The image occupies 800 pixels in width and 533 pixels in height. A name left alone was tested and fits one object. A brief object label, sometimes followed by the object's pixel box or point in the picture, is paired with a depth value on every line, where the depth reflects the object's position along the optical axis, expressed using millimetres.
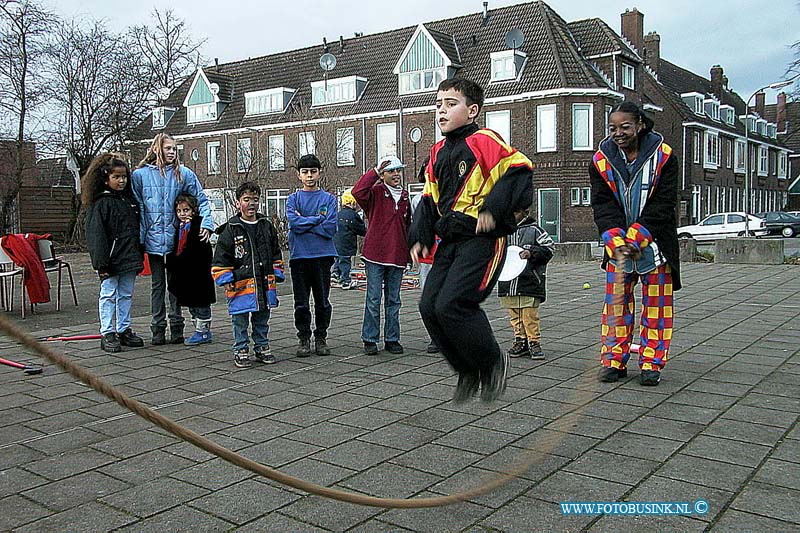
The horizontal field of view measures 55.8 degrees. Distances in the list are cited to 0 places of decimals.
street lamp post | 22344
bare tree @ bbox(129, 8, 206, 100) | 29067
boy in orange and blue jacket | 6777
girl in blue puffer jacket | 7930
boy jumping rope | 4219
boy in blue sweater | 7207
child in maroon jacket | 7281
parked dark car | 41156
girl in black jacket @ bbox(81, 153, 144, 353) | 7555
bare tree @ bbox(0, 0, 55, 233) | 23281
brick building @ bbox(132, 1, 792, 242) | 35000
